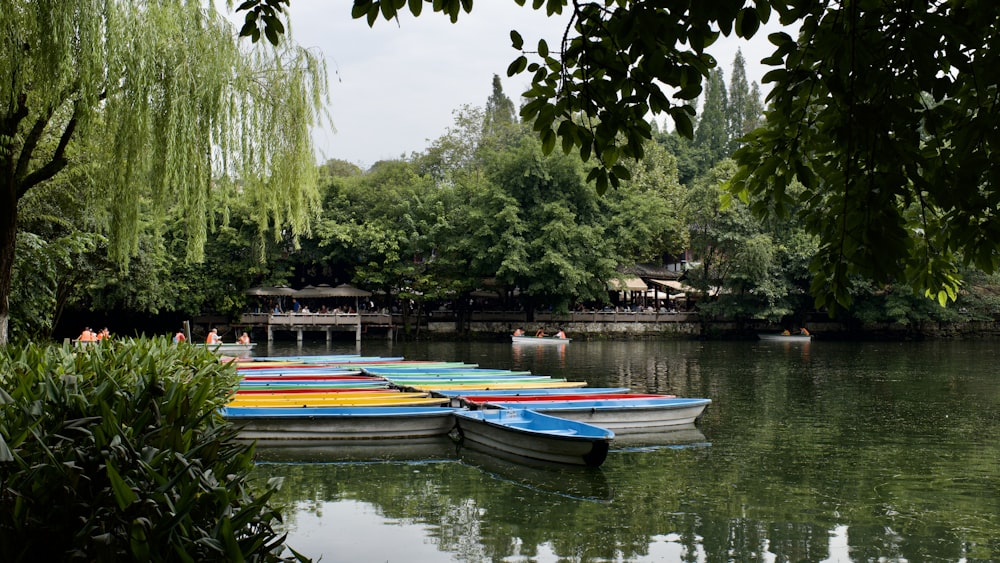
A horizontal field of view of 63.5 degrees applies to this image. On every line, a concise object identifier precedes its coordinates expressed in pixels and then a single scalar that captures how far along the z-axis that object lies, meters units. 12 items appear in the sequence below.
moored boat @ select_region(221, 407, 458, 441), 11.67
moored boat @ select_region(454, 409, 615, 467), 10.10
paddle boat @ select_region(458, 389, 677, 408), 14.05
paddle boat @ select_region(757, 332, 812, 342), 40.52
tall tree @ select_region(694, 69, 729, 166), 70.69
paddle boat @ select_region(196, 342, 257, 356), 27.00
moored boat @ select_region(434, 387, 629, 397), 14.98
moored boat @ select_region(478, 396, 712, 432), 12.95
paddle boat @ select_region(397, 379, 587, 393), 16.03
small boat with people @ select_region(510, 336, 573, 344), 38.12
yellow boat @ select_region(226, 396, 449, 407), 13.13
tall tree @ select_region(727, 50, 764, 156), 77.81
